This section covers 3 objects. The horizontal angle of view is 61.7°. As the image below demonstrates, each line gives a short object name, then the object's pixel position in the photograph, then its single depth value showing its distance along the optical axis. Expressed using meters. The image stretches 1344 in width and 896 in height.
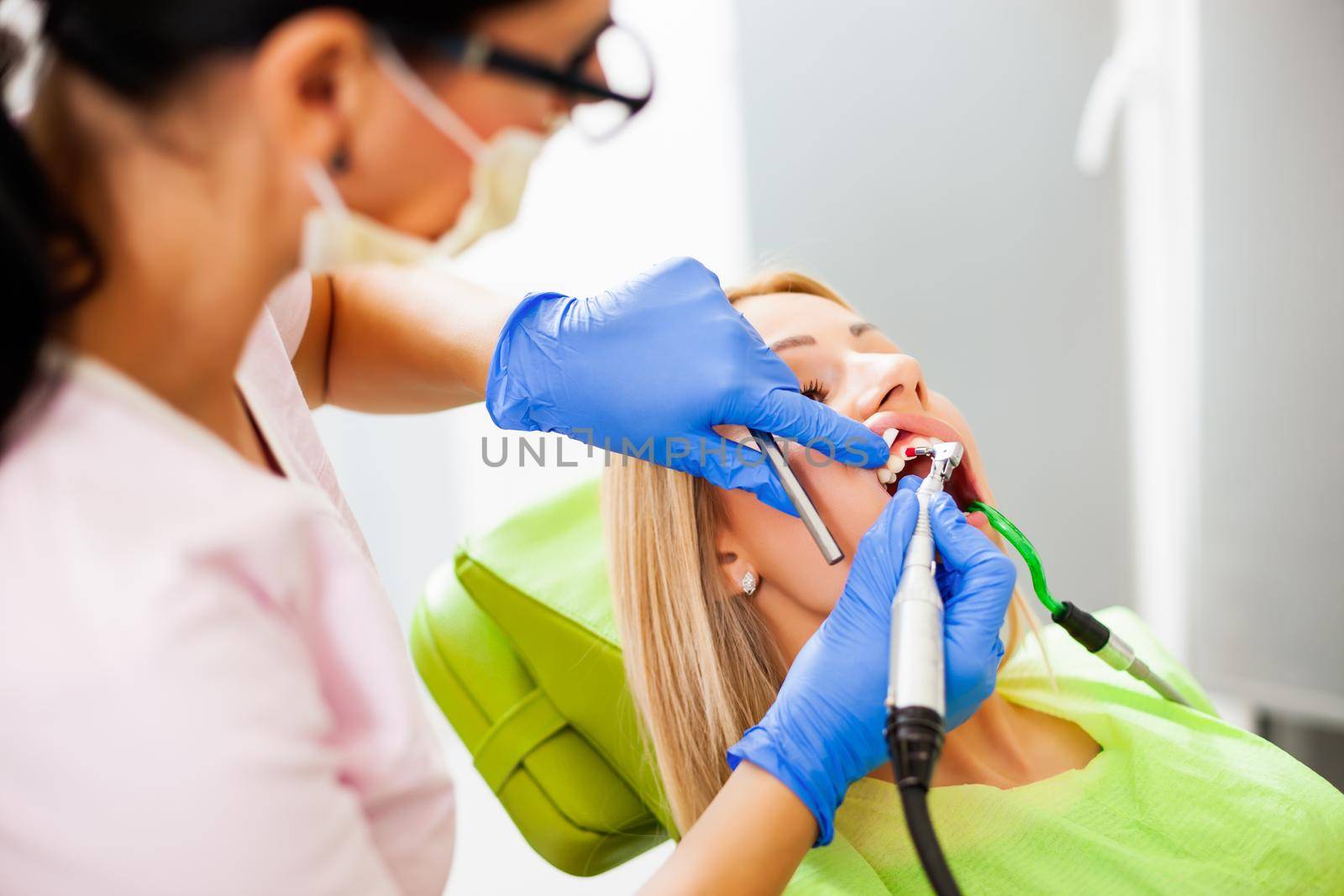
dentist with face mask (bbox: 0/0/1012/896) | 0.64
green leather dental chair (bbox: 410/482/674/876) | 1.37
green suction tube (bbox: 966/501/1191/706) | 1.15
